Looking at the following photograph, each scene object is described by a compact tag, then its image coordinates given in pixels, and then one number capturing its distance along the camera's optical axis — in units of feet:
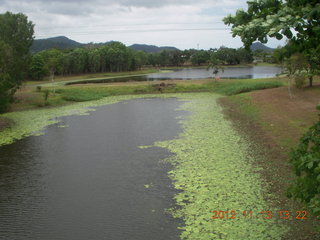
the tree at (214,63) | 198.04
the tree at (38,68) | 233.55
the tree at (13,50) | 94.56
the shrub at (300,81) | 112.57
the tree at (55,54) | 268.82
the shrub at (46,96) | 121.13
